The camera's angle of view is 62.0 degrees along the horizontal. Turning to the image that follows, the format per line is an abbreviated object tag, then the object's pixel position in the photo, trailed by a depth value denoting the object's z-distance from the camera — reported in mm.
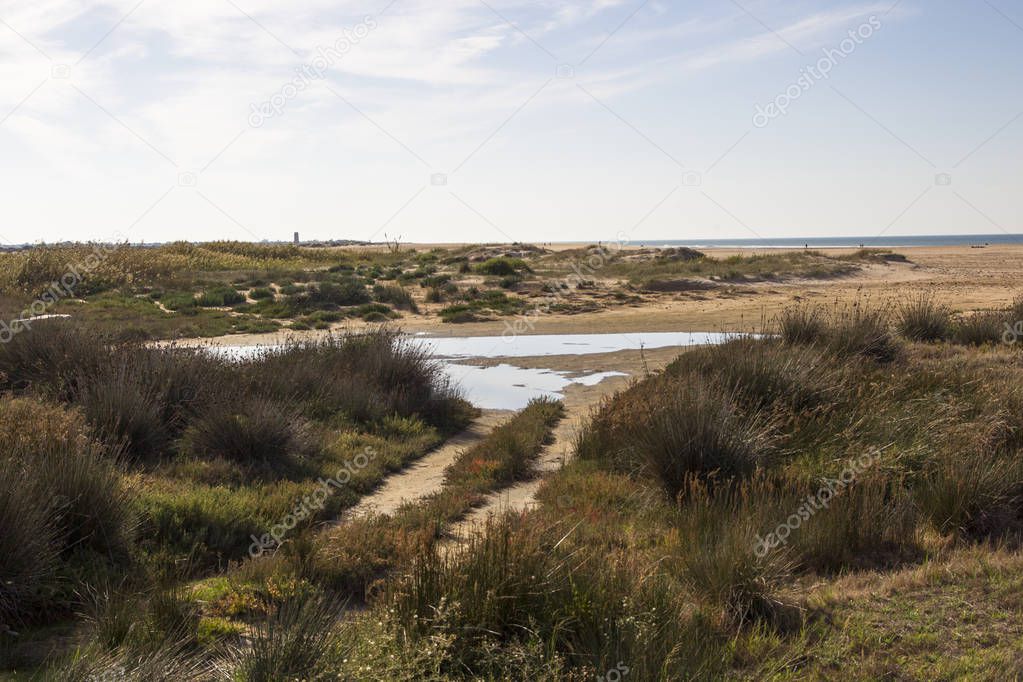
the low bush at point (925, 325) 18062
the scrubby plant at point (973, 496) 7887
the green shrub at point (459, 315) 30000
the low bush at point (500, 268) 42469
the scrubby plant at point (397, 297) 33062
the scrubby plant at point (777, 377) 10898
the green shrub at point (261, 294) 33816
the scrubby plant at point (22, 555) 5910
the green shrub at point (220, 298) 31828
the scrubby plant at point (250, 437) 10336
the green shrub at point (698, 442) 8891
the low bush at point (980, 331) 17312
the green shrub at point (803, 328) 15445
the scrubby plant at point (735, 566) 5969
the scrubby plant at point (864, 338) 14578
